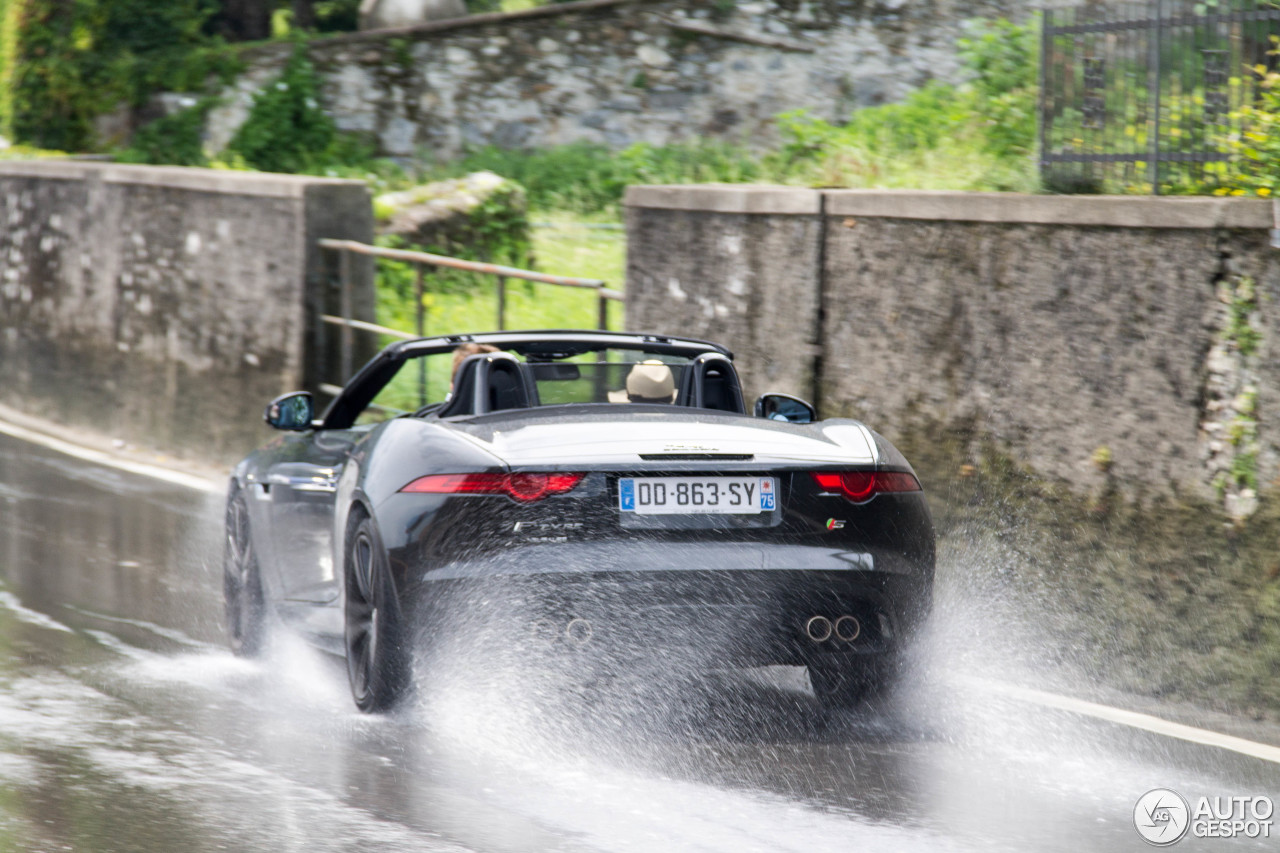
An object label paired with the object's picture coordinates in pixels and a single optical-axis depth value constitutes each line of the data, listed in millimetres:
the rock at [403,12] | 49687
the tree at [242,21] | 52594
